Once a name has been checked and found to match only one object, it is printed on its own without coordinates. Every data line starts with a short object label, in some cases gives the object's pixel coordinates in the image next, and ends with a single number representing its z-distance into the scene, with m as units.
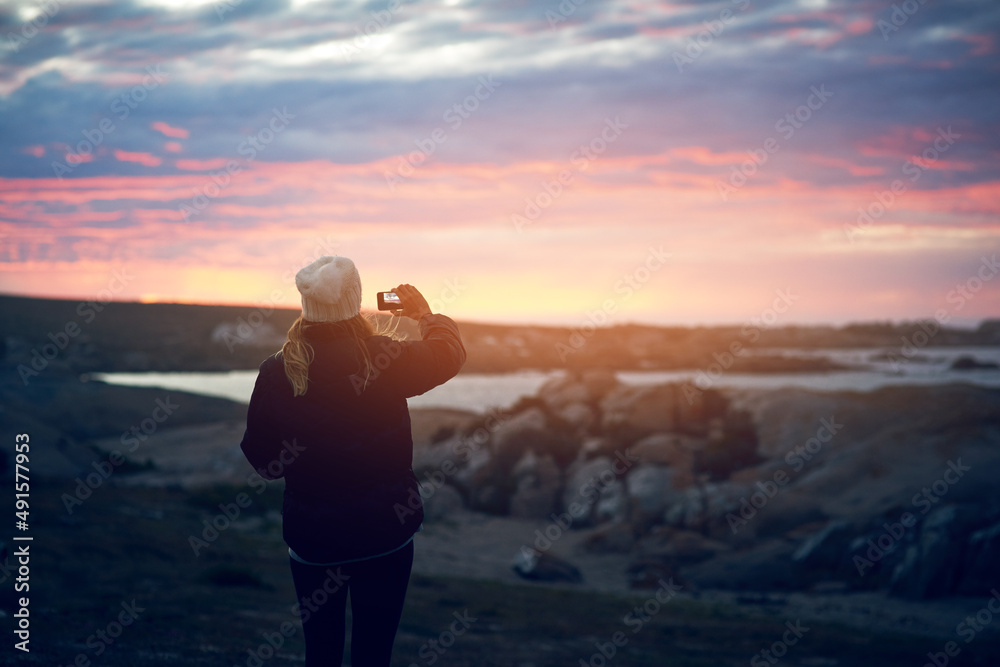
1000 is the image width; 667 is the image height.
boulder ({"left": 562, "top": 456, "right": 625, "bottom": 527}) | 22.00
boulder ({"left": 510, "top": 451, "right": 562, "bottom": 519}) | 23.48
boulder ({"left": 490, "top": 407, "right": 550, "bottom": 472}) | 25.25
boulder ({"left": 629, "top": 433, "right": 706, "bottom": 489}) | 23.00
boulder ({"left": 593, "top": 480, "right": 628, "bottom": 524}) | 21.44
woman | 3.06
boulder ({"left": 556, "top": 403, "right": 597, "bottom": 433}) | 28.66
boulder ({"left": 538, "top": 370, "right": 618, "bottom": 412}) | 31.41
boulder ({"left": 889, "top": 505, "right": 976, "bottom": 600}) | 14.50
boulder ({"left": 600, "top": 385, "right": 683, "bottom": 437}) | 27.57
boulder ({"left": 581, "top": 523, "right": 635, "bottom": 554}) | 19.41
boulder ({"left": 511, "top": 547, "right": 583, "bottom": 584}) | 16.27
